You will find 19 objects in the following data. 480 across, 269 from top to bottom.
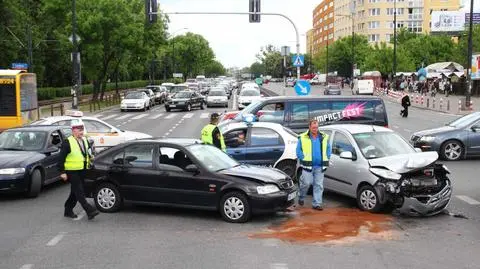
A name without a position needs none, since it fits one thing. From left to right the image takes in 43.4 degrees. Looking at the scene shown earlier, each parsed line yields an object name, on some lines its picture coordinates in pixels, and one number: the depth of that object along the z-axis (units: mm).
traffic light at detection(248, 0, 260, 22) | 31766
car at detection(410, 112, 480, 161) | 17172
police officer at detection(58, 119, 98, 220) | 9891
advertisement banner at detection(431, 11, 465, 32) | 91938
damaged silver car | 10086
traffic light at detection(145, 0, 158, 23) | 31928
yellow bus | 23281
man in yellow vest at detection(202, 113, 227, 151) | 12305
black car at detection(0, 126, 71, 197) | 11719
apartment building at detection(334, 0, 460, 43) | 130500
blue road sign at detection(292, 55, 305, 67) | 29950
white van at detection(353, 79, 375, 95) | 64000
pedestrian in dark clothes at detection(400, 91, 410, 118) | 34750
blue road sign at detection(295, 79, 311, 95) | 25677
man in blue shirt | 10633
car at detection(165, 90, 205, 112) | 44719
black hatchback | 9656
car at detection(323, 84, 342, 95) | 57547
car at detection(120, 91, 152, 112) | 45906
